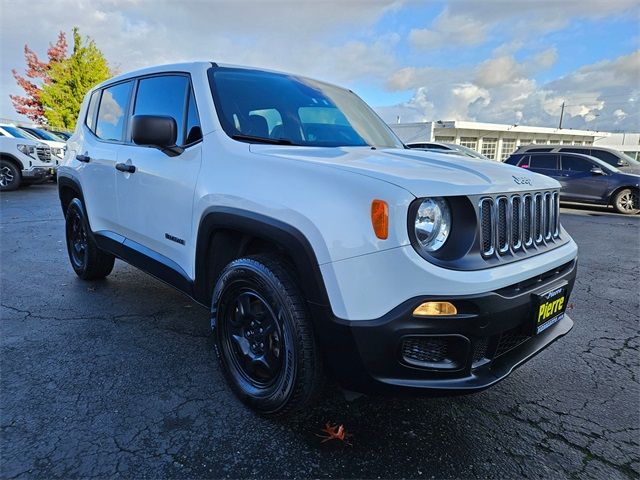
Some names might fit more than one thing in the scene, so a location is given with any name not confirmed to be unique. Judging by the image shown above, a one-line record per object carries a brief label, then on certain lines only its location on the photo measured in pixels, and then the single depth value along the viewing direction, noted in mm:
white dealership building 32625
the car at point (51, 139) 13860
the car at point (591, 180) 11234
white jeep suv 1800
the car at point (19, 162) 11977
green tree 23609
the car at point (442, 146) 13046
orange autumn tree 26016
